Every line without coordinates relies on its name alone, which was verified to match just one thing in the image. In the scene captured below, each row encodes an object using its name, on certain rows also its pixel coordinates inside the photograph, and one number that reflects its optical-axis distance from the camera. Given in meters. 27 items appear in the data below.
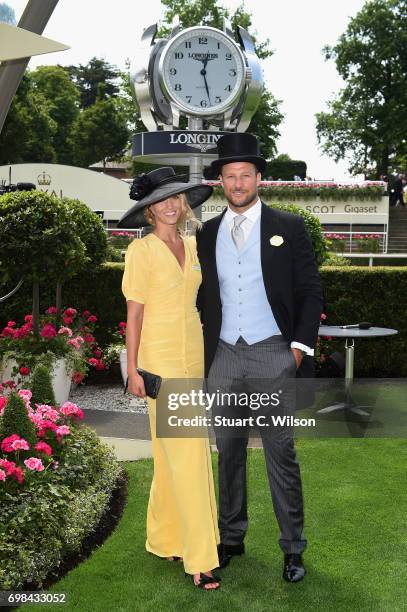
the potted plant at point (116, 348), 10.66
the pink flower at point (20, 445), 4.82
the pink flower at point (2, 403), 5.42
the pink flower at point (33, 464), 4.84
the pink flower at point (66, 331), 9.55
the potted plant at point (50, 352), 8.87
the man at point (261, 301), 4.45
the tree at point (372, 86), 46.28
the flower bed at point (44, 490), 4.56
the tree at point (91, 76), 91.56
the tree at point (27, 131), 46.53
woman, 4.37
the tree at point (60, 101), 68.19
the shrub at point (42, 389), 5.98
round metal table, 8.66
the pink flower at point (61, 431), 5.48
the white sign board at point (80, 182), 34.31
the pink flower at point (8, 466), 4.69
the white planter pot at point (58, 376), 8.84
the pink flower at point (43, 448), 5.11
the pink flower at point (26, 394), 5.58
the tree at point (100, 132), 58.28
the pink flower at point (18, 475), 4.75
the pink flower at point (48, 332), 9.30
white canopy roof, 5.49
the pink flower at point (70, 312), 10.16
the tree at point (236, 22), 45.75
